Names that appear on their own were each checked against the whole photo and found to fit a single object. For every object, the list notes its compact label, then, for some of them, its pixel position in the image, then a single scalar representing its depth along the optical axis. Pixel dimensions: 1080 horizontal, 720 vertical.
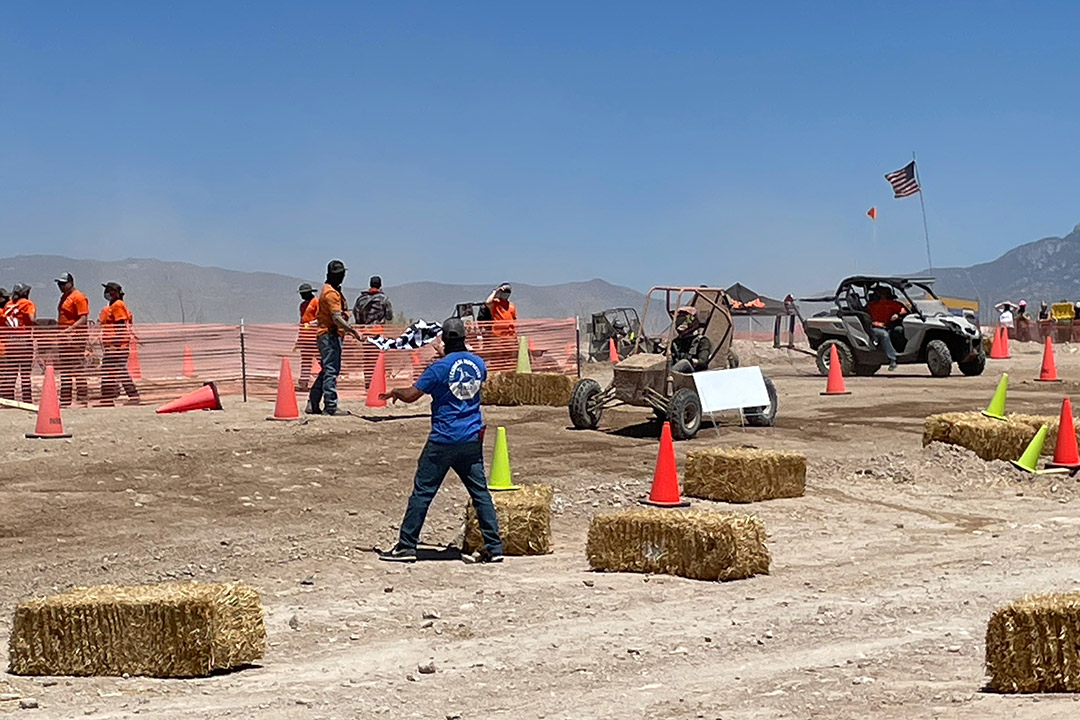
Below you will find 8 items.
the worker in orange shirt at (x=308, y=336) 21.98
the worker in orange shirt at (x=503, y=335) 23.55
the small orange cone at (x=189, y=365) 22.91
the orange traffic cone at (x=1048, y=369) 26.27
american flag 38.44
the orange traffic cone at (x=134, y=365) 22.59
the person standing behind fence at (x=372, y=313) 22.67
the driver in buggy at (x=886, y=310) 26.50
